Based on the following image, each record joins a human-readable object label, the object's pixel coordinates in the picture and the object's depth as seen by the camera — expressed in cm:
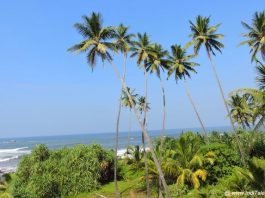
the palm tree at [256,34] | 3509
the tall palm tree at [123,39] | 3597
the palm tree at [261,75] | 2120
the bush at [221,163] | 3102
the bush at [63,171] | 3559
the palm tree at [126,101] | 5618
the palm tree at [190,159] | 3047
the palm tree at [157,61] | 3831
